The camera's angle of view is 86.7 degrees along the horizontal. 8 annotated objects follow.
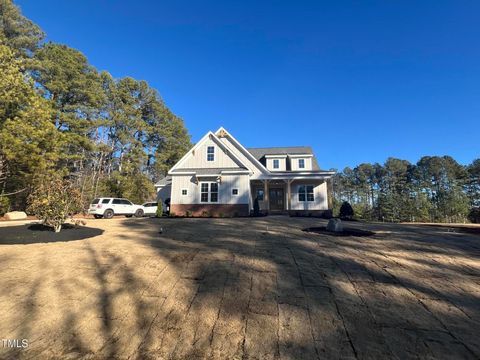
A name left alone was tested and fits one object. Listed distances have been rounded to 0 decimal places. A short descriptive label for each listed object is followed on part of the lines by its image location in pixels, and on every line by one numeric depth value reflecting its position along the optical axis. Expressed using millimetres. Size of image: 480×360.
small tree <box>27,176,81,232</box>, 8969
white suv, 19905
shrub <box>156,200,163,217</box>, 20281
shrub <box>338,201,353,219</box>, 19000
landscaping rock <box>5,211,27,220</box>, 18680
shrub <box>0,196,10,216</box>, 19330
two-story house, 21375
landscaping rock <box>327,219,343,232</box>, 9523
